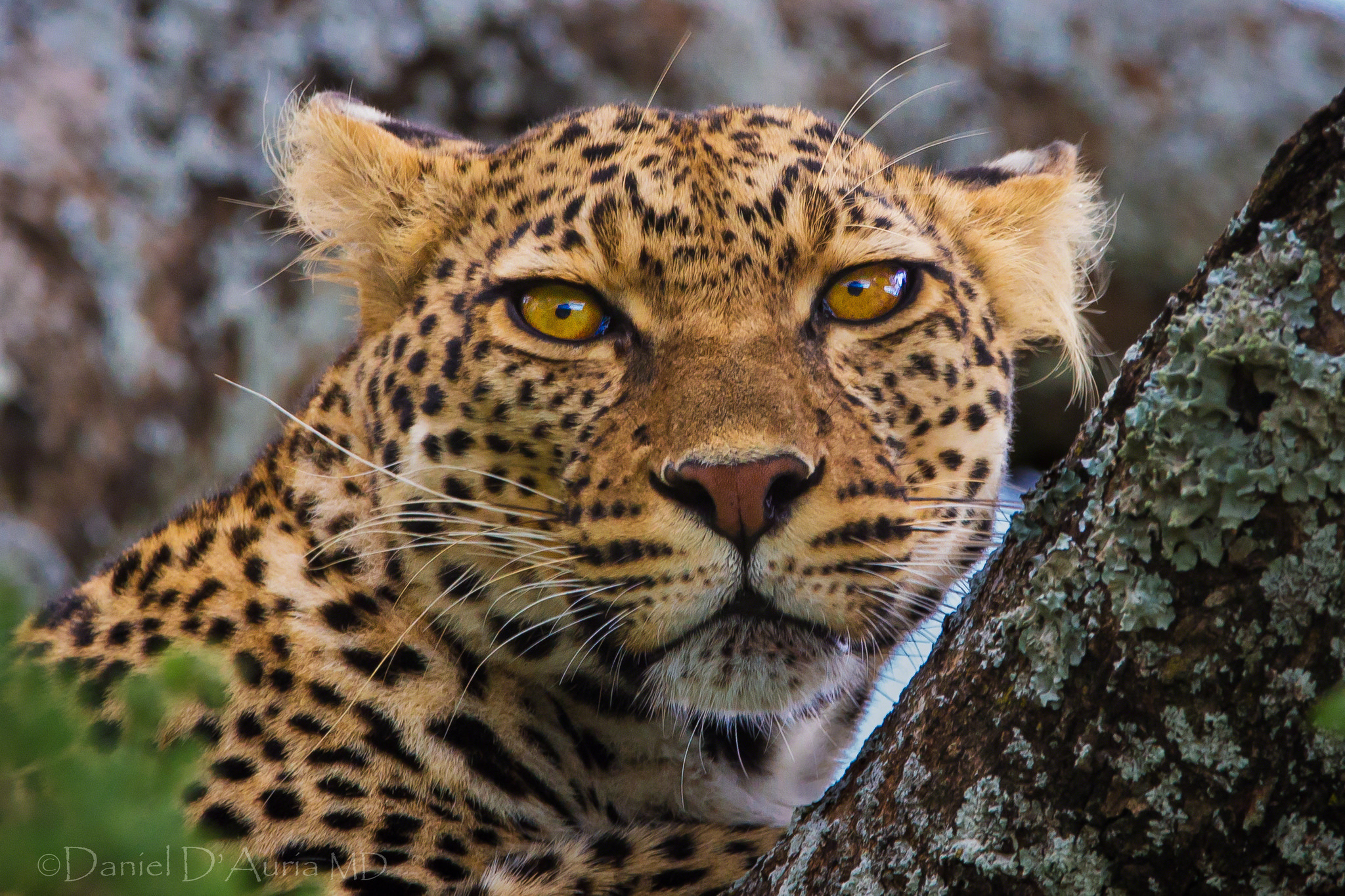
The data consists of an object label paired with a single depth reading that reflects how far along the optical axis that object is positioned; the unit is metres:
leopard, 7.14
